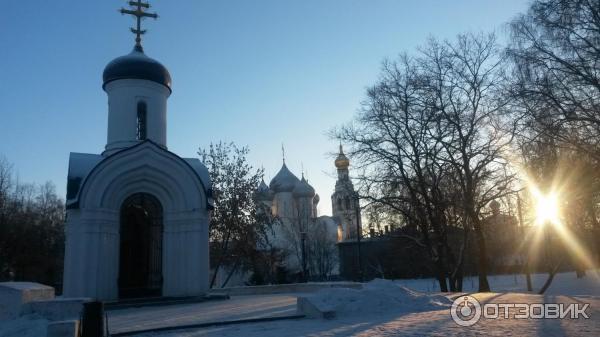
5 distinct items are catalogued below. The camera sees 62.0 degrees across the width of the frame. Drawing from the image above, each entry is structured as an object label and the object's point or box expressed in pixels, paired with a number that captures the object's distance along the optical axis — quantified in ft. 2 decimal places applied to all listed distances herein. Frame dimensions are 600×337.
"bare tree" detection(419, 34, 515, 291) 52.85
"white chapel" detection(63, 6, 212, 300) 45.60
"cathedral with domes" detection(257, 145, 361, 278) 136.56
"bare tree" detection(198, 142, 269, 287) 86.43
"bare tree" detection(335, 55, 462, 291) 56.54
